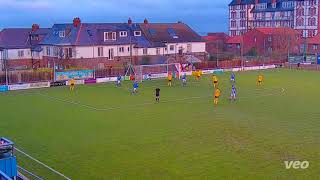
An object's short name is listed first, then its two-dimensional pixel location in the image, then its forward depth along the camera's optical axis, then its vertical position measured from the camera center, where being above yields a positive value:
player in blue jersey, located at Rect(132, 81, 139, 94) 44.03 -2.09
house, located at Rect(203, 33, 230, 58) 99.50 +5.12
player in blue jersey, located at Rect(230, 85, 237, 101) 39.14 -2.60
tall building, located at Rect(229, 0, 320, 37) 102.19 +12.52
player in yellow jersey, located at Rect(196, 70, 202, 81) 57.45 -1.05
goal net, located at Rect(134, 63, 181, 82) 57.60 -0.53
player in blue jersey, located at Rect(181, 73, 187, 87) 51.61 -1.62
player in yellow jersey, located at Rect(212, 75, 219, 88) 47.75 -1.79
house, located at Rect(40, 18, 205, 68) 65.75 +3.79
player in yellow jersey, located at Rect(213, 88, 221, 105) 36.94 -2.66
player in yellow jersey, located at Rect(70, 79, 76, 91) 48.04 -1.72
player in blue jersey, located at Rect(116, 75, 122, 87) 51.38 -1.67
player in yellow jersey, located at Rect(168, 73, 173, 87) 50.74 -1.46
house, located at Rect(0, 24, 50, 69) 72.19 +3.52
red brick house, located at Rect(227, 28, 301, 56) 92.81 +5.15
